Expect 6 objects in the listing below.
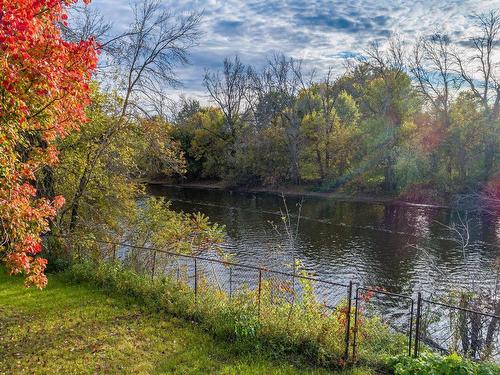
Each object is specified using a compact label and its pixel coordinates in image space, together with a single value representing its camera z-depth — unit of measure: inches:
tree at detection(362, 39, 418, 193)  1882.4
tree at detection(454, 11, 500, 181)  1598.2
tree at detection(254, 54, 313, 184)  2185.8
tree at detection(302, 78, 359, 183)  2043.6
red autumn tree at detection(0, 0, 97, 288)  189.5
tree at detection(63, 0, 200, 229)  599.5
